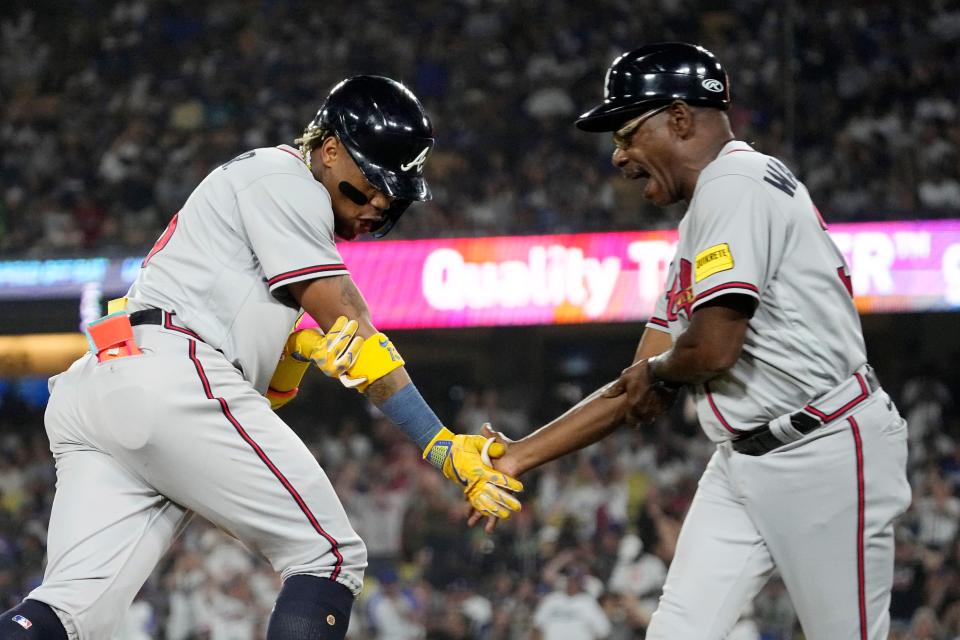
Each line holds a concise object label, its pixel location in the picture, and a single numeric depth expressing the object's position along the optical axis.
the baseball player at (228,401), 5.46
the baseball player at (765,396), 5.58
